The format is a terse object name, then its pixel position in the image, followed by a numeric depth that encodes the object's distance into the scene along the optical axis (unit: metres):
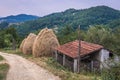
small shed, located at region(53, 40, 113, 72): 9.18
